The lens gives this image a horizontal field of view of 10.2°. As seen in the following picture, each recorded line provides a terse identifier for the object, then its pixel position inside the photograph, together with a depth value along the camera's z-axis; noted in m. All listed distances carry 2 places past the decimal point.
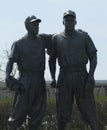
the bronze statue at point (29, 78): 9.91
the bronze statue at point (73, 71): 10.05
